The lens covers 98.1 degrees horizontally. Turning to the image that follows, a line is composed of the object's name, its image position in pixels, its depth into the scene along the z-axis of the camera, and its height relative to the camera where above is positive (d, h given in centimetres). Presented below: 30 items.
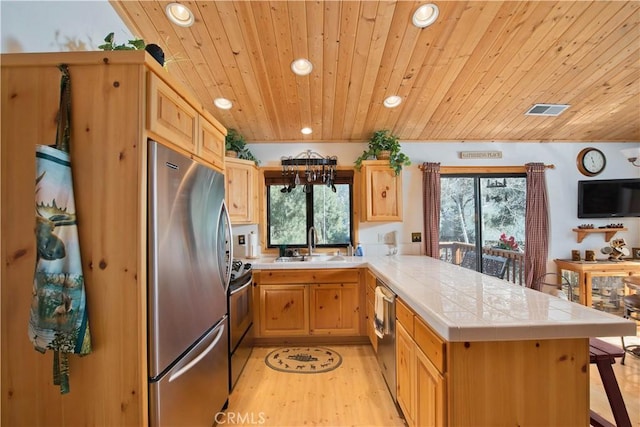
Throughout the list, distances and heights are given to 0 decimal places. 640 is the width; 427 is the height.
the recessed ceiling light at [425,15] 192 +143
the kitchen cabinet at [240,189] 323 +37
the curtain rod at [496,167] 379 +67
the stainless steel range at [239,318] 225 -90
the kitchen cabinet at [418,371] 128 -82
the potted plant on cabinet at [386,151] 335 +84
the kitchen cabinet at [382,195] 342 +28
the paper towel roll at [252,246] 358 -34
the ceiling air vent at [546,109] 306 +119
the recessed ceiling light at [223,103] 284 +122
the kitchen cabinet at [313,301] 309 -91
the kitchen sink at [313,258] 344 -50
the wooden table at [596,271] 341 -70
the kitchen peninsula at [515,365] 117 -66
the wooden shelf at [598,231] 367 -22
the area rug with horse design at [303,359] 265 -143
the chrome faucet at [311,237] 365 -24
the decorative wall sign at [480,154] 379 +85
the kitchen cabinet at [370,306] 272 -90
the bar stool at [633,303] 262 -84
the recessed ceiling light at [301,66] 236 +133
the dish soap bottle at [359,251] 362 -43
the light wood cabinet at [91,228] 112 -2
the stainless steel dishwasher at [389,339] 198 -93
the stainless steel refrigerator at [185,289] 121 -36
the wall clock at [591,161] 379 +73
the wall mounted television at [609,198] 368 +22
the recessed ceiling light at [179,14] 188 +144
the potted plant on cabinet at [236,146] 333 +91
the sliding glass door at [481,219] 385 -3
